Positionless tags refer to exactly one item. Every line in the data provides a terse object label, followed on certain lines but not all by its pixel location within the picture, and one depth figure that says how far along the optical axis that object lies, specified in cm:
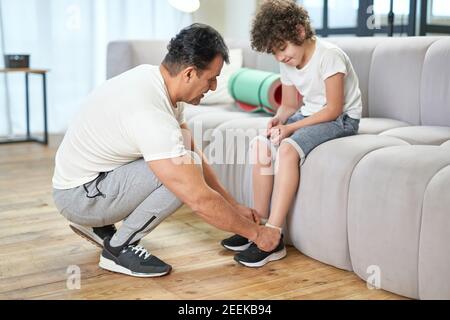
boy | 195
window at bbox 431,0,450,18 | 345
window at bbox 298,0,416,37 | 358
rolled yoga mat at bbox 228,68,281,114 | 273
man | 164
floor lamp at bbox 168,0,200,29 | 396
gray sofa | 155
